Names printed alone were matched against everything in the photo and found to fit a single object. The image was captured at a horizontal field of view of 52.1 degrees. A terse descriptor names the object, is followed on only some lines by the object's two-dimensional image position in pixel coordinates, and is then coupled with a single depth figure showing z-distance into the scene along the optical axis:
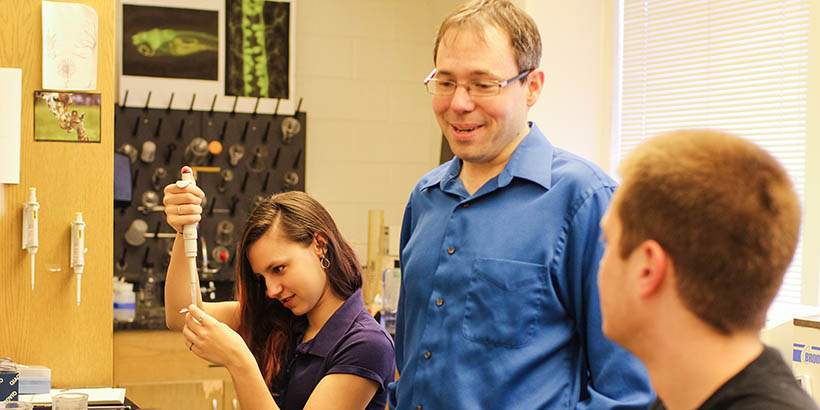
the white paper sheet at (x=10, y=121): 2.50
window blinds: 3.04
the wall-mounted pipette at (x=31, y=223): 2.48
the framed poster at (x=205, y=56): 4.45
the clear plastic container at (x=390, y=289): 3.69
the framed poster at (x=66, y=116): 2.56
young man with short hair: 0.83
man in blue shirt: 1.39
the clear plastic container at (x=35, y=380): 2.31
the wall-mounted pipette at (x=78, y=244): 2.53
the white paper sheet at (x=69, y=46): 2.55
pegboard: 4.46
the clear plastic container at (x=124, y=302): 3.98
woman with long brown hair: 1.83
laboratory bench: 3.80
